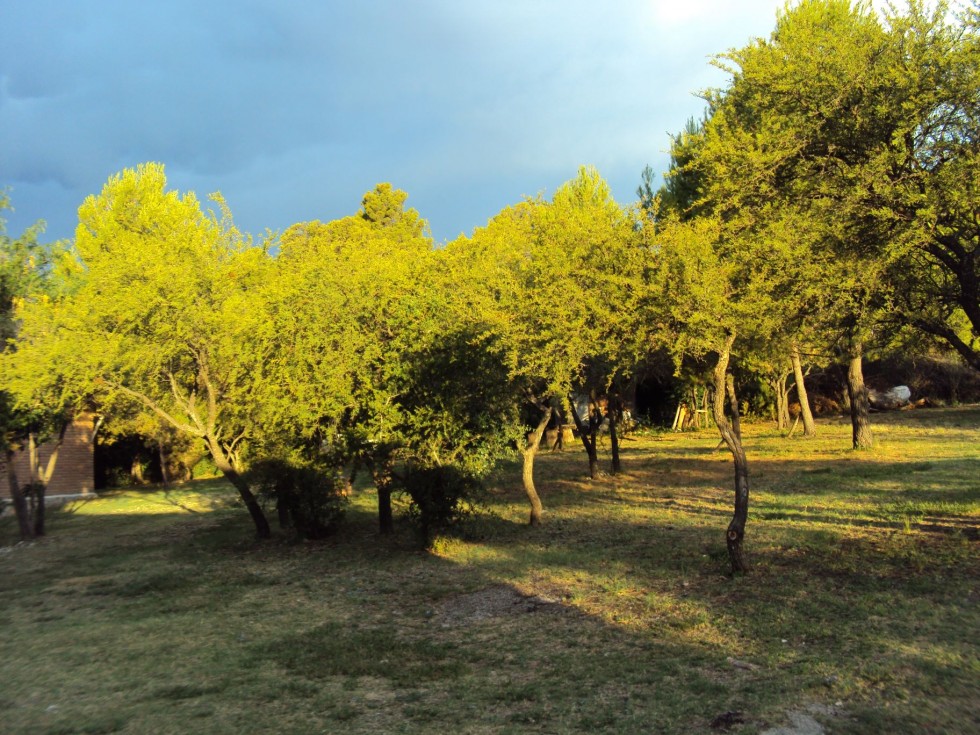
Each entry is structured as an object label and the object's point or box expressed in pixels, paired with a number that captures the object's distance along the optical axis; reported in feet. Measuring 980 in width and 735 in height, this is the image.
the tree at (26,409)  57.21
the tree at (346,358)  45.42
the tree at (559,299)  35.22
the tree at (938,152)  28.89
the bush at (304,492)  49.06
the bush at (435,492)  44.47
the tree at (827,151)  30.42
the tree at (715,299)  32.35
